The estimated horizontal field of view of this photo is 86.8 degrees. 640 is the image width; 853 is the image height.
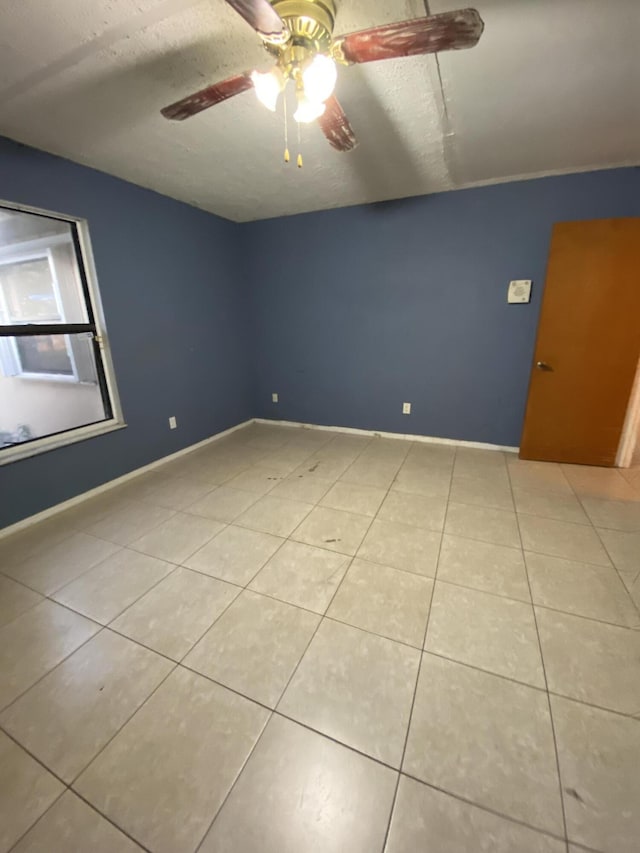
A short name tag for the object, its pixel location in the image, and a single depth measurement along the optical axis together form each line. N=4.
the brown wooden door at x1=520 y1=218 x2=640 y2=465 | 2.58
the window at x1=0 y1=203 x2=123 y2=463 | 2.46
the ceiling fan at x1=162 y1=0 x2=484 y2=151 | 0.99
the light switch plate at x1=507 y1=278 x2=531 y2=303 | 2.95
